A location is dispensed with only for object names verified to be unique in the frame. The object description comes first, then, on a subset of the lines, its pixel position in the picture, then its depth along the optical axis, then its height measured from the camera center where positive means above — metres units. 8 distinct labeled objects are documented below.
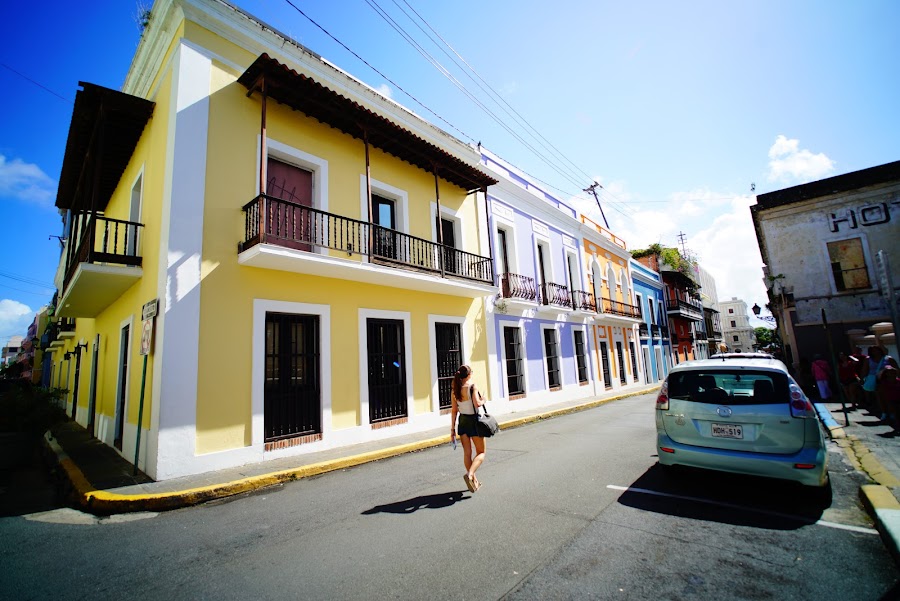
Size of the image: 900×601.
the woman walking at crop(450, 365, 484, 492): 4.73 -0.69
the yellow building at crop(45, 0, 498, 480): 6.23 +1.94
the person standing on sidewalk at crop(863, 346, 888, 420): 8.65 -1.09
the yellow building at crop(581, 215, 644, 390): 19.09 +2.01
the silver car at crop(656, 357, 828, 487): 3.79 -0.85
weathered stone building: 14.78 +3.21
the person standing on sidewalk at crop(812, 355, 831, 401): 12.37 -1.31
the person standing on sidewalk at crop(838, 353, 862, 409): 10.03 -1.22
